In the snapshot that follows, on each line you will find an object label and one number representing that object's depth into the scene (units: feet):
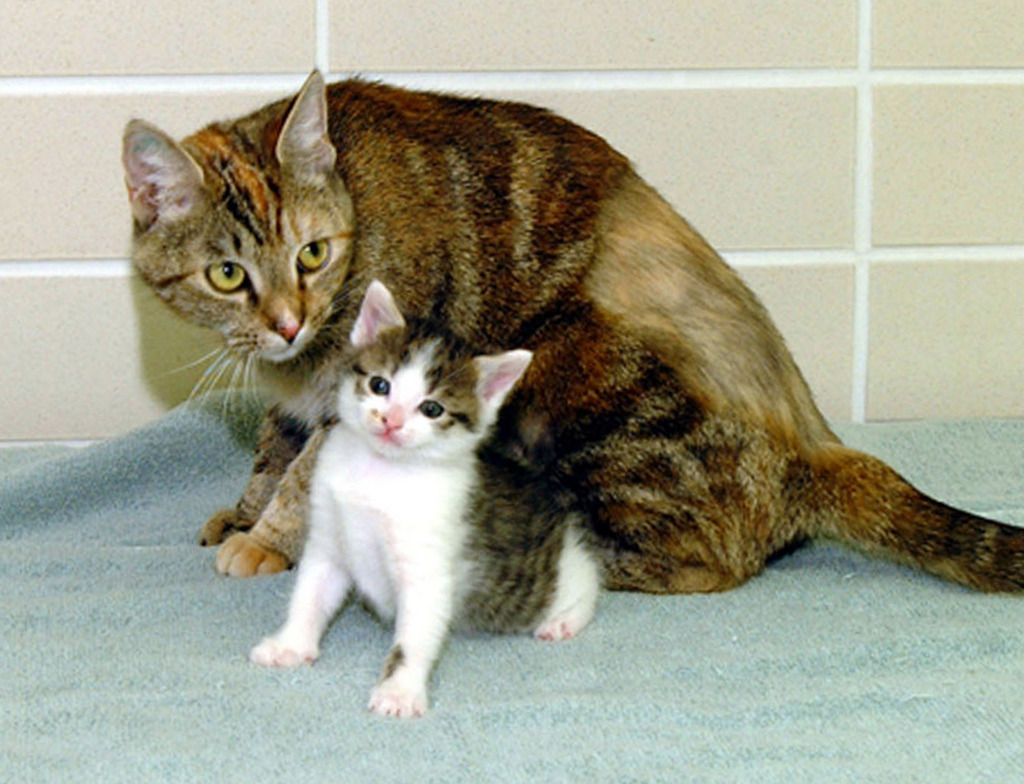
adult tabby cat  8.33
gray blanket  6.15
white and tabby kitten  7.30
